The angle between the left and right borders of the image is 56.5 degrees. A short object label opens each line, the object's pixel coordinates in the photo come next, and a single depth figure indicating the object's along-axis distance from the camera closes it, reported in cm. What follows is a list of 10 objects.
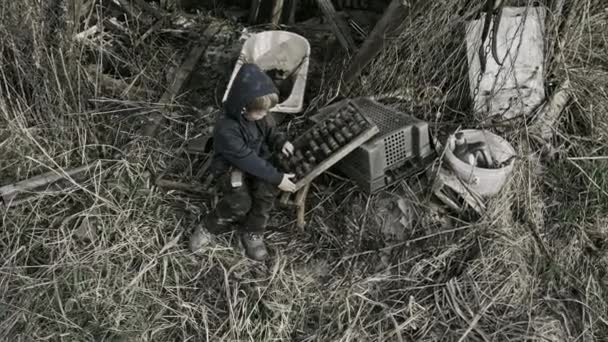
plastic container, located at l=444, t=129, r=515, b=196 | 321
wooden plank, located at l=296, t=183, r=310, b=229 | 323
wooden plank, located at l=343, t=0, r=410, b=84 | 335
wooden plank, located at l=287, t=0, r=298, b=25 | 449
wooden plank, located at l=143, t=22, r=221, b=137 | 382
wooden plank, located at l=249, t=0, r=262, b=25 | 457
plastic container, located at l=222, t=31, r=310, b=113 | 403
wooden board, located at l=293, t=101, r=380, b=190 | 303
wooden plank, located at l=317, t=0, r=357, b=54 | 388
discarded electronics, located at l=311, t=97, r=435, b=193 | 312
